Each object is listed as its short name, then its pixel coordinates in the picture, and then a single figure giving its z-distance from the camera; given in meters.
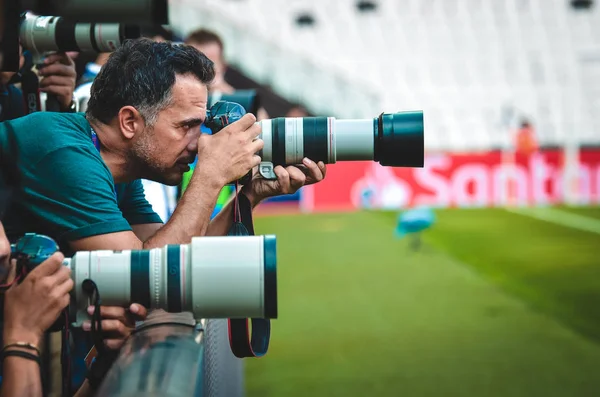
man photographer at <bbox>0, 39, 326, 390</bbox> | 3.96
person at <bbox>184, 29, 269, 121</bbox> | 10.18
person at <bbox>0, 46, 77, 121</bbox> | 5.61
